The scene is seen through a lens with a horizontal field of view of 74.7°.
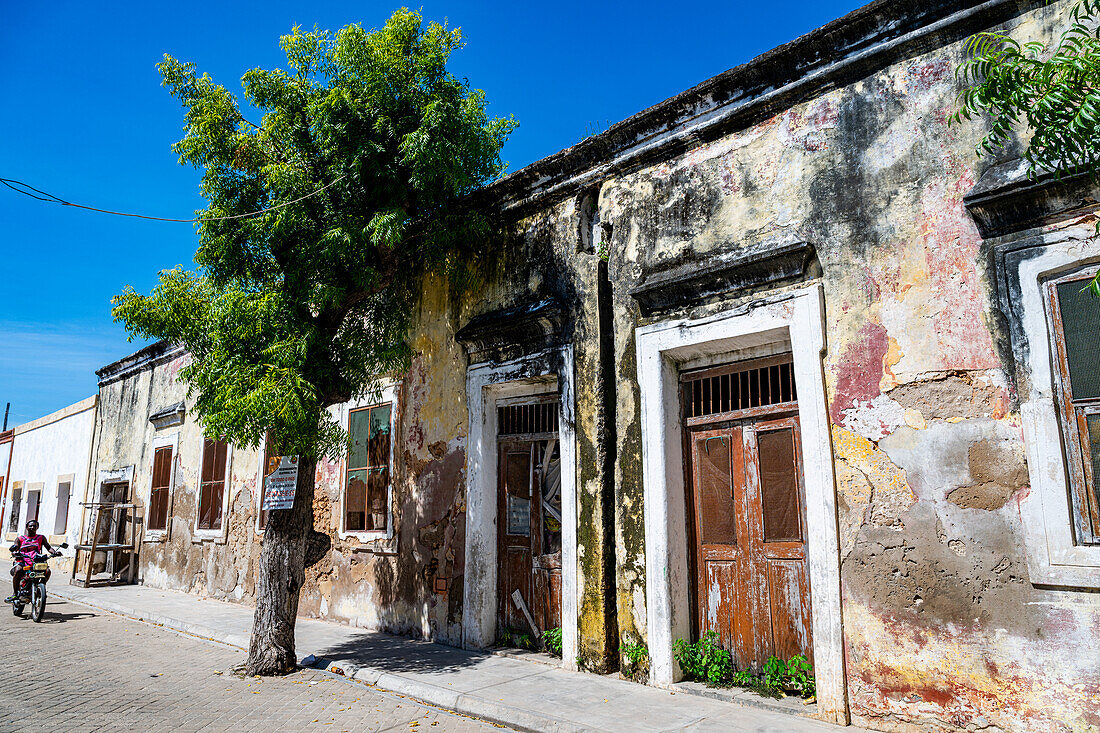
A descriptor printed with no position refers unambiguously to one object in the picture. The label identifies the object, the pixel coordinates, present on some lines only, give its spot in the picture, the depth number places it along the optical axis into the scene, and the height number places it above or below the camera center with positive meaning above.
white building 17.97 +0.97
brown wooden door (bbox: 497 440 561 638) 6.83 -0.28
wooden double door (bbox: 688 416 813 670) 5.23 -0.28
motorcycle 10.12 -1.11
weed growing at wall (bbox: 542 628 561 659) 6.54 -1.23
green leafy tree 6.46 +2.72
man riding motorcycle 10.59 -0.59
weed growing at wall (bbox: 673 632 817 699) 5.00 -1.21
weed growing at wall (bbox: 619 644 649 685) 5.59 -1.23
